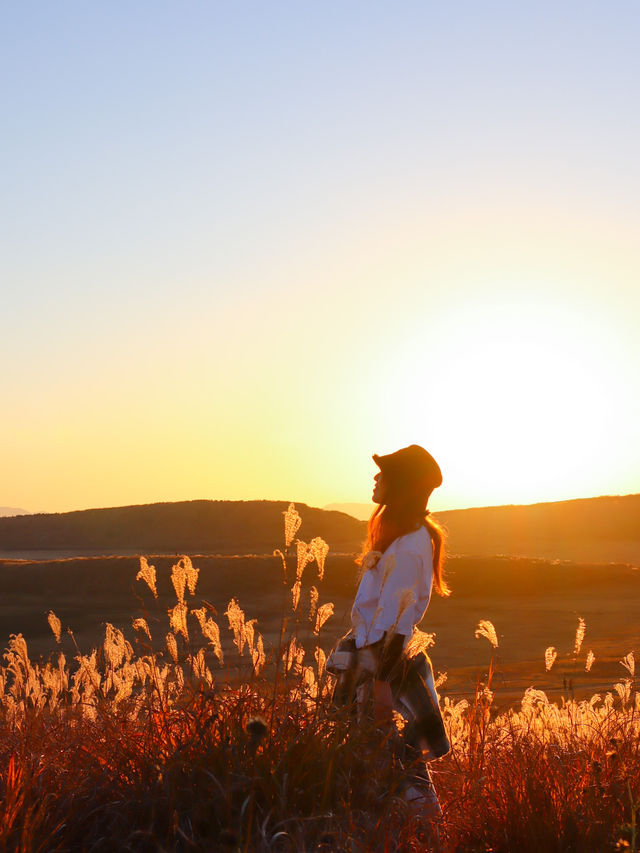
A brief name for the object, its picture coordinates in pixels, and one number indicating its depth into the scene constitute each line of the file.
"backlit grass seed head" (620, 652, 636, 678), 5.14
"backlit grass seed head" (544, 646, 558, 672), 5.21
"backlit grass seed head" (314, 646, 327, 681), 4.28
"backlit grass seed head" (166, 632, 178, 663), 4.93
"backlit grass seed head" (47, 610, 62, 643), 5.55
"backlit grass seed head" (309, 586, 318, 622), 4.68
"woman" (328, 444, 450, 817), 3.90
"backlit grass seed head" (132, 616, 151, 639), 4.40
